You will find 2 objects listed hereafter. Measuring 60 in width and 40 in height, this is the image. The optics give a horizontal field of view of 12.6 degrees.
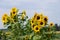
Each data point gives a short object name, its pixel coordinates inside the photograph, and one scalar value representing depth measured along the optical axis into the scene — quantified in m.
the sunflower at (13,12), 4.85
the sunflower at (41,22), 4.27
